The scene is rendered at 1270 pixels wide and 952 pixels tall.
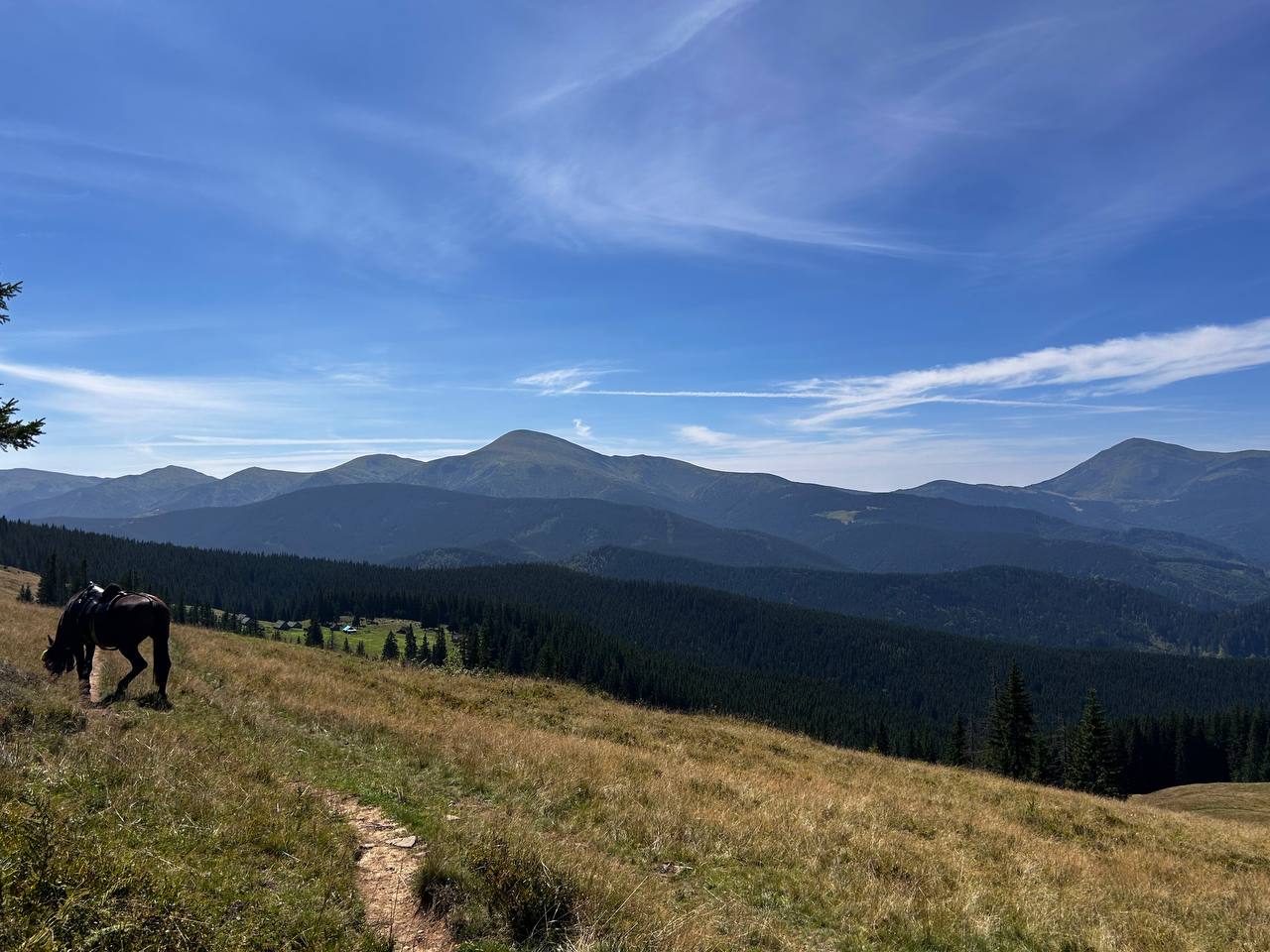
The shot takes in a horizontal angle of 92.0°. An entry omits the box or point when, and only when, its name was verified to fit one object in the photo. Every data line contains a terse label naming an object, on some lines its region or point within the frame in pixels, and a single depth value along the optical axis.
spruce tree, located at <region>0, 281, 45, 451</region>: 14.51
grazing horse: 15.16
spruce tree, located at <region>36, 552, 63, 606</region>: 100.56
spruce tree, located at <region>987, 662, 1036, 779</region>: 63.14
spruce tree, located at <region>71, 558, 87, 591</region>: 111.12
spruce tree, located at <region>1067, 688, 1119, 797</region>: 65.19
